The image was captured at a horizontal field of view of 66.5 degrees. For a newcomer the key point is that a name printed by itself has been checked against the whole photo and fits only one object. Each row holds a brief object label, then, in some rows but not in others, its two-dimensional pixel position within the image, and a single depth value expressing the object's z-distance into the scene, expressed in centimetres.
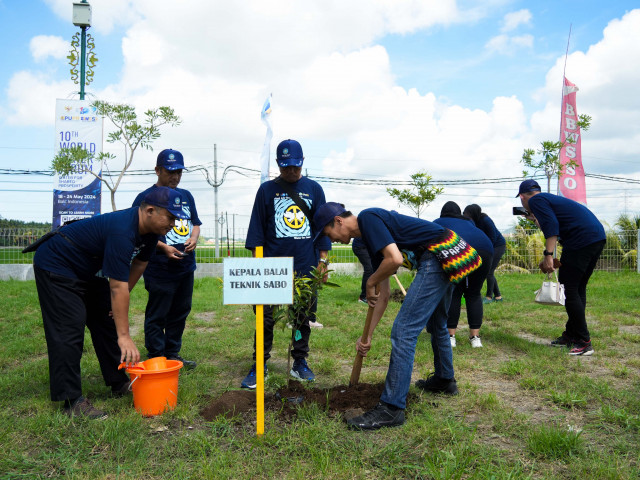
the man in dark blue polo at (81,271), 336
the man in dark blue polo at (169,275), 469
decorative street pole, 1229
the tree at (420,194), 1408
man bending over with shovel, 324
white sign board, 313
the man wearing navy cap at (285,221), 429
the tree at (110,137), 1172
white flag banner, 1251
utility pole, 1688
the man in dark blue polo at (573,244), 539
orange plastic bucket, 348
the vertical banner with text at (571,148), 1313
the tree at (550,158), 1137
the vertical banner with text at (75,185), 1194
